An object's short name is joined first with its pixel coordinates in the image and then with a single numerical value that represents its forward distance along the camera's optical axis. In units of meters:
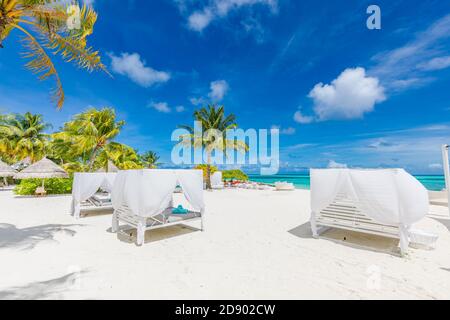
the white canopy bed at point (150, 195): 4.92
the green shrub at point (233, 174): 32.60
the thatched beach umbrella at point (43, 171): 13.02
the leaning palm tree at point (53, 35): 4.55
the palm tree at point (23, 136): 23.45
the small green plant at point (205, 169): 20.86
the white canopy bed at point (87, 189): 7.92
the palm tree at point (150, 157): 44.24
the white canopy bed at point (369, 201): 4.02
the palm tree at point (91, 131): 15.92
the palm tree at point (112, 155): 17.50
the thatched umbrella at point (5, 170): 18.45
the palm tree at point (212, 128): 20.12
